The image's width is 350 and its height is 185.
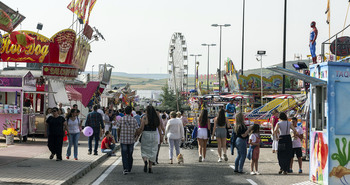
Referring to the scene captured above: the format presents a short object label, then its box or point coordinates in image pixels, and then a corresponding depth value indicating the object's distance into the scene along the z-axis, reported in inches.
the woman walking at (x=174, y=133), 726.5
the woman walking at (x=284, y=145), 598.5
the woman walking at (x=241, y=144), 609.7
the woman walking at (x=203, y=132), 757.9
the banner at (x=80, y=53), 1444.4
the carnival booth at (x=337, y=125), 466.9
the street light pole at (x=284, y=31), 1244.2
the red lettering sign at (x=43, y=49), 1346.0
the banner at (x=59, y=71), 1190.3
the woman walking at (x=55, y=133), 690.8
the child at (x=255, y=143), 602.9
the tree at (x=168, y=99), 3563.0
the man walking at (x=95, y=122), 781.9
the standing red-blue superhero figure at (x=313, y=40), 820.0
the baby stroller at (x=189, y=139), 1015.0
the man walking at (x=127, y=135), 596.4
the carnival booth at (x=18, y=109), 995.1
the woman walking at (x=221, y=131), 753.0
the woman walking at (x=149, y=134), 609.0
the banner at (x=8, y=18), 589.0
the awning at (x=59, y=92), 1258.2
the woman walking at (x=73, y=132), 713.0
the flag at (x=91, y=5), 1611.7
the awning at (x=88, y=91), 1706.4
